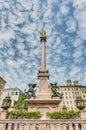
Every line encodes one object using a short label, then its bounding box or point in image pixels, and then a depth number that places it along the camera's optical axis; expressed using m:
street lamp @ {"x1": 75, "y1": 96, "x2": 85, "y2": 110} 15.98
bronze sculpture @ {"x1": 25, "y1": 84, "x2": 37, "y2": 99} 21.66
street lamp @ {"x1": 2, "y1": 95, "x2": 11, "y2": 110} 15.97
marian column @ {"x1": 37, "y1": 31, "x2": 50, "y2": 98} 21.44
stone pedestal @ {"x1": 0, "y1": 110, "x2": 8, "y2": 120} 14.24
